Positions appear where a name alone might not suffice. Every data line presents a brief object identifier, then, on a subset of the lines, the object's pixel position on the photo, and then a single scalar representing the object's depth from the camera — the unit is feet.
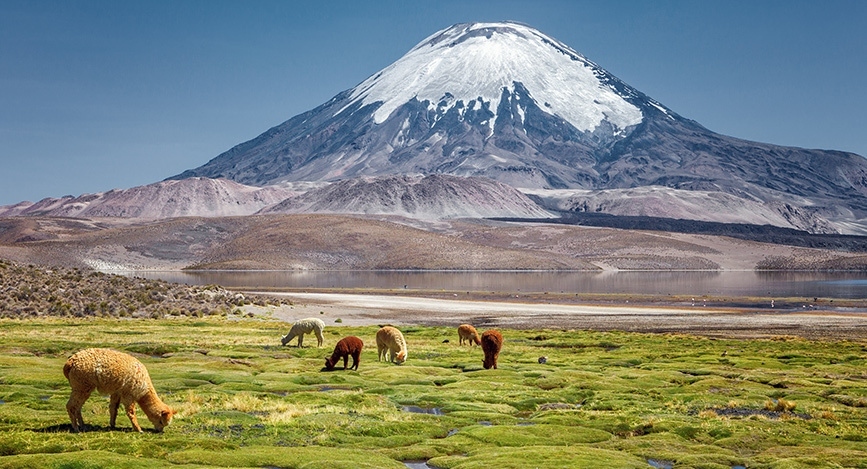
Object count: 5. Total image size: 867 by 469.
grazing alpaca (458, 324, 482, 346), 125.29
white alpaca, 118.17
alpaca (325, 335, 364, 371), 88.58
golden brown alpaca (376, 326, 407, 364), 98.17
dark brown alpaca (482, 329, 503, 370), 92.94
